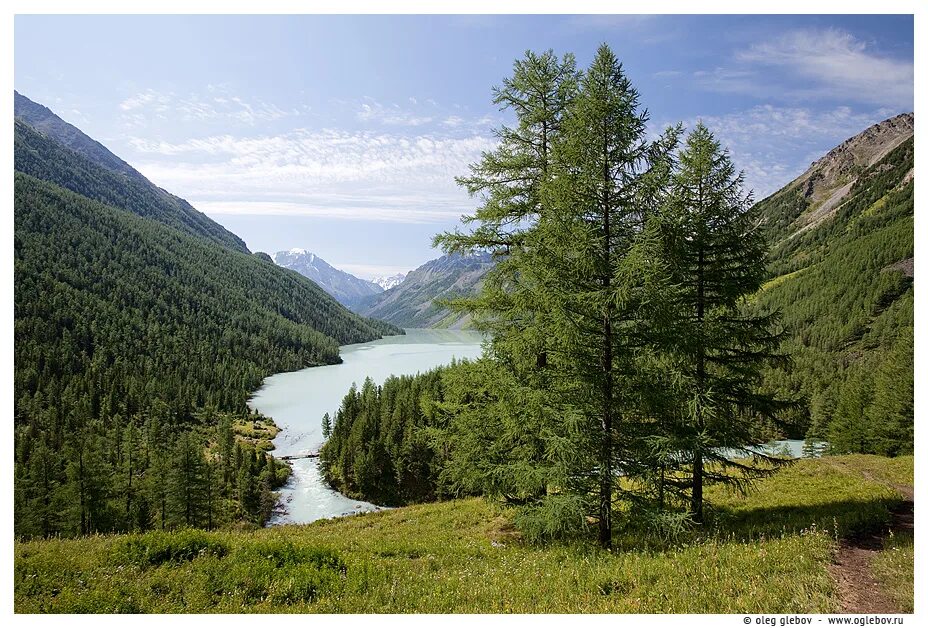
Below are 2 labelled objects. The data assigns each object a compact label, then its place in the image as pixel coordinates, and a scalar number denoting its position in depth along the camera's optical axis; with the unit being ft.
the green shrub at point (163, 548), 27.96
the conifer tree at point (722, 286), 39.55
